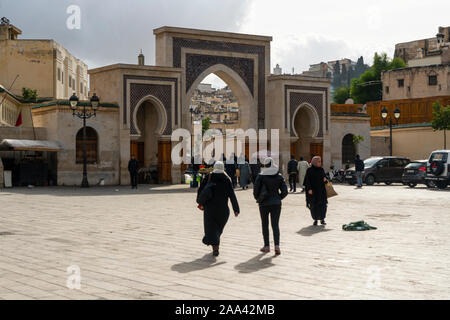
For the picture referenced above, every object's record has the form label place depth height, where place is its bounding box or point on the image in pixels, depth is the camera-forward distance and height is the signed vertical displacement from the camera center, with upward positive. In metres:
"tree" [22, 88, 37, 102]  50.73 +5.27
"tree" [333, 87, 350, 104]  81.55 +8.27
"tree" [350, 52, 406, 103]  73.94 +9.08
